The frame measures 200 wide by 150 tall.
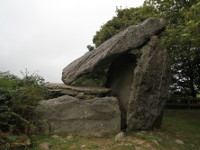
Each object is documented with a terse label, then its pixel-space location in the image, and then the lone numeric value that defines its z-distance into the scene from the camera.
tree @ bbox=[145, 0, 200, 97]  10.50
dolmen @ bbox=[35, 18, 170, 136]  9.40
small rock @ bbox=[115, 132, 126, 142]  8.60
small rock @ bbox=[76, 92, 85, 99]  10.27
